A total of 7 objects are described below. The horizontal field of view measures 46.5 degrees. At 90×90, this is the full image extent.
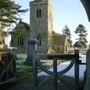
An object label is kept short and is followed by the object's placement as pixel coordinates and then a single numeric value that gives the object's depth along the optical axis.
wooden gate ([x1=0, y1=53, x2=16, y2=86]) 2.95
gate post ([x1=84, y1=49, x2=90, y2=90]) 1.82
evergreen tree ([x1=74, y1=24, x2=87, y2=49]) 35.97
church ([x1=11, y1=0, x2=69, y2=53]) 24.77
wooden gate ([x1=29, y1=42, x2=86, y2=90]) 2.53
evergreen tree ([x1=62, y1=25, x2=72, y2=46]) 40.52
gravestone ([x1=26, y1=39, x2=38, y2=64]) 7.08
